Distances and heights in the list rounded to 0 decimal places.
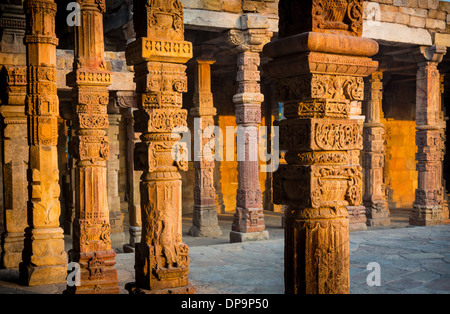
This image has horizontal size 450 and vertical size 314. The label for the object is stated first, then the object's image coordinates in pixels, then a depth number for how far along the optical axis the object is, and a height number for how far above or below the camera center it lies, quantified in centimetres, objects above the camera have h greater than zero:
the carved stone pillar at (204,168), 1266 -60
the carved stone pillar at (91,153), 592 -11
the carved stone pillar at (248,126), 1070 +35
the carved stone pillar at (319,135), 353 +5
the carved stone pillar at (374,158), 1431 -43
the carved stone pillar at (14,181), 792 -55
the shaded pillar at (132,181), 1002 -72
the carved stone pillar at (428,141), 1304 +1
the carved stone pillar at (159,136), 510 +7
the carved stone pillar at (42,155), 655 -14
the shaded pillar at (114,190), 1185 -103
